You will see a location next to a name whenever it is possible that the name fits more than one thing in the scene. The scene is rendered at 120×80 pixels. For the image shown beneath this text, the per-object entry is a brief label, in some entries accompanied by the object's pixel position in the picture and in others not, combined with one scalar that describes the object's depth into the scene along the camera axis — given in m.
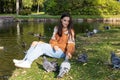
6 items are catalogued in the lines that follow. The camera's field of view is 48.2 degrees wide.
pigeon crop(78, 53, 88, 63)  4.38
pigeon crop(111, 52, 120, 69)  3.87
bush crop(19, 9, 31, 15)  23.89
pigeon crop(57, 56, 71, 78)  3.73
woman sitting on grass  4.35
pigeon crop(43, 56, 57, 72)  3.95
